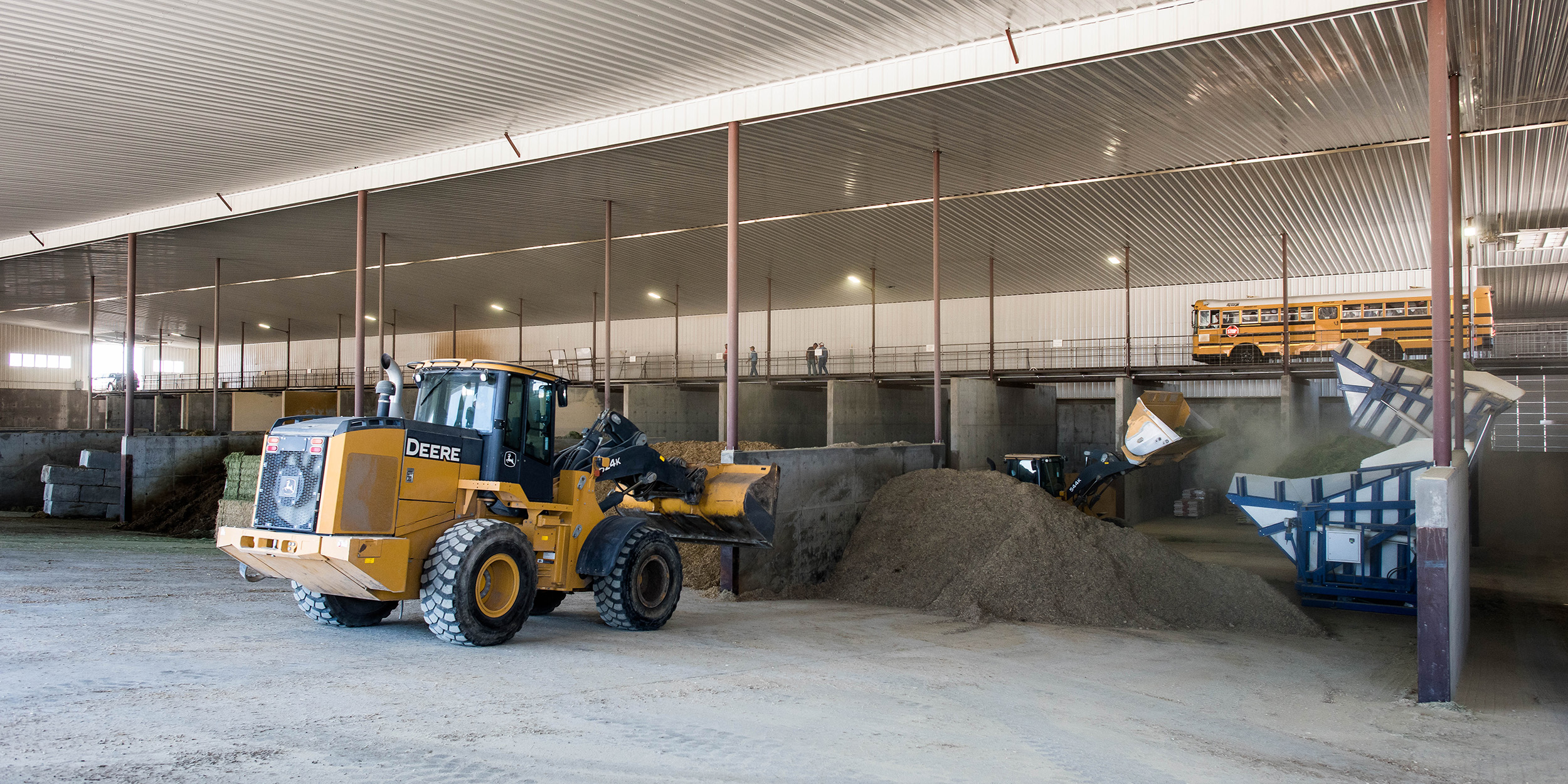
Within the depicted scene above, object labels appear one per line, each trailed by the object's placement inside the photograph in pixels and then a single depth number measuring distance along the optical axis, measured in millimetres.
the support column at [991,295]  27484
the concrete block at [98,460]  22594
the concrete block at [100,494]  22719
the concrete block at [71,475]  22219
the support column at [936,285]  17875
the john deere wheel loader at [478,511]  7535
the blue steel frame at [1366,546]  12711
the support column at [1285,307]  24312
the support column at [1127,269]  26031
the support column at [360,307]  19359
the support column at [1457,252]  9719
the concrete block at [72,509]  22344
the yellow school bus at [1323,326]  25062
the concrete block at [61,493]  22266
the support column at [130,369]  21906
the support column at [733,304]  14062
